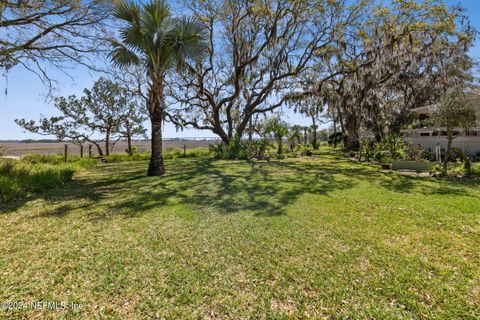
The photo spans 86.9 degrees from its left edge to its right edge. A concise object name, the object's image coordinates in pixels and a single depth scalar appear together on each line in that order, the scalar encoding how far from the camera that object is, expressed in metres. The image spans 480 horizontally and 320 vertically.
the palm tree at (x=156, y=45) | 7.68
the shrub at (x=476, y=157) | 11.55
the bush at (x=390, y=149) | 12.15
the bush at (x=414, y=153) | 12.19
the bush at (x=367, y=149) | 13.99
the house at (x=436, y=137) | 12.22
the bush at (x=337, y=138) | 29.42
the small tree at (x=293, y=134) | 21.32
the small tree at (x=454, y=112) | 8.40
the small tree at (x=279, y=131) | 18.45
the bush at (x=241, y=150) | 15.94
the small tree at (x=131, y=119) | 19.83
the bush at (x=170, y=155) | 16.45
